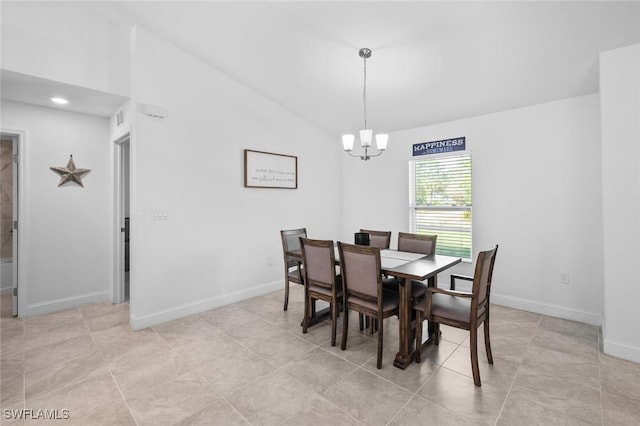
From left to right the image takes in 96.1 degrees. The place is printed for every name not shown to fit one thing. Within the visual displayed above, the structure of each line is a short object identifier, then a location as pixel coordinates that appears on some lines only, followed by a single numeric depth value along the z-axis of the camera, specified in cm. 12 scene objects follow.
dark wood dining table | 226
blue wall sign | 387
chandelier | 270
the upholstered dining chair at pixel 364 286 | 226
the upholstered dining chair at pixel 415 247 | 273
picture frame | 390
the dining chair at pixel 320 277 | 259
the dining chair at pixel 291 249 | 328
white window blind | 388
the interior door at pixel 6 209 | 394
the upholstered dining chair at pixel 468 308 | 202
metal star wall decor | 352
